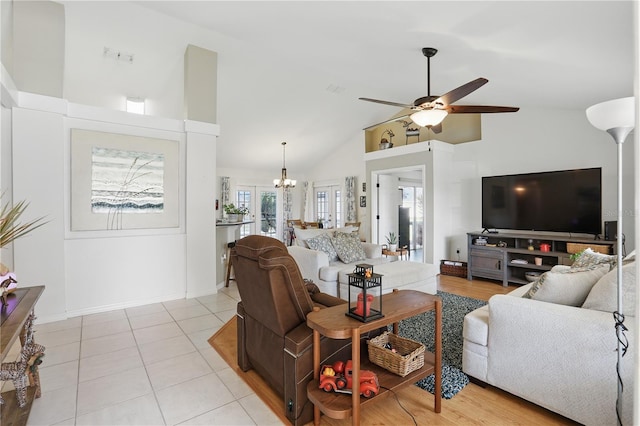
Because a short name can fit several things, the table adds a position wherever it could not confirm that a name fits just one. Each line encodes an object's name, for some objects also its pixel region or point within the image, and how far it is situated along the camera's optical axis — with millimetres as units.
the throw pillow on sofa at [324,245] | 4188
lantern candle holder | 1578
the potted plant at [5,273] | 1484
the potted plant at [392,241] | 6391
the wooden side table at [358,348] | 1475
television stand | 4285
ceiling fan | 2980
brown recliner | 1680
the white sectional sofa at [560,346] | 1573
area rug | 2117
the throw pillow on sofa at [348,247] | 4223
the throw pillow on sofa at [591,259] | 2184
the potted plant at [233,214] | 6230
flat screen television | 4168
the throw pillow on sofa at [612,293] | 1616
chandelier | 7905
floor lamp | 1377
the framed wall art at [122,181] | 3457
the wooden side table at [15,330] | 1342
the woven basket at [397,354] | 1721
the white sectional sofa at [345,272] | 3607
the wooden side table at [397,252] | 6102
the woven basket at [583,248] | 3844
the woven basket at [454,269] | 5387
